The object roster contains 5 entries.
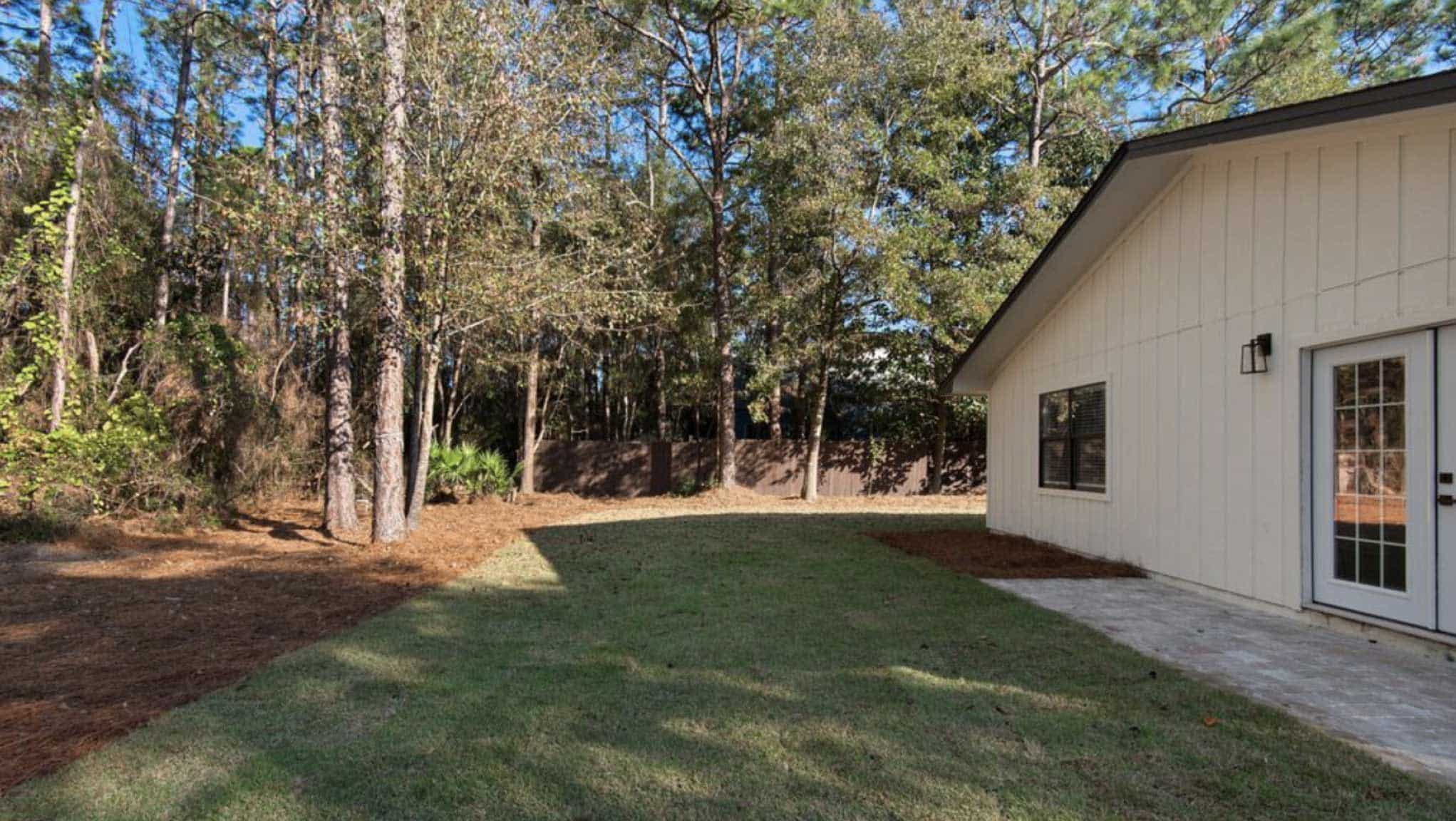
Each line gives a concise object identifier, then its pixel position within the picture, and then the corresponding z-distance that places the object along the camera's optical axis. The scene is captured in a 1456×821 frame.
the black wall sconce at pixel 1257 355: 5.50
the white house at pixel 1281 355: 4.43
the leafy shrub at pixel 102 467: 8.45
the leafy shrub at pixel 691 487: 18.58
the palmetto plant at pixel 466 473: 14.32
